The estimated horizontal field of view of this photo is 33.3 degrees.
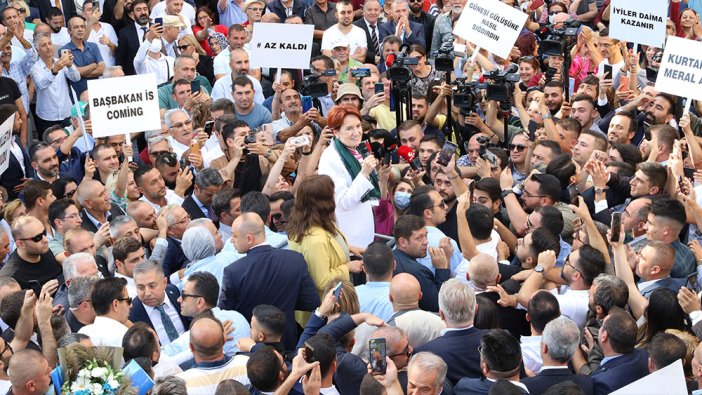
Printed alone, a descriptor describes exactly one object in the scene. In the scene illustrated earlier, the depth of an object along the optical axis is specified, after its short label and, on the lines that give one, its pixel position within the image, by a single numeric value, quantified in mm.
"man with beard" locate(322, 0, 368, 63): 14000
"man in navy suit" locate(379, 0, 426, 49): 14453
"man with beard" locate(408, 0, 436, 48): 15422
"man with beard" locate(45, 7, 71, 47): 14062
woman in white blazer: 9016
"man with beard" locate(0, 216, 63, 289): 8445
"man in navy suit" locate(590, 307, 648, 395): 6414
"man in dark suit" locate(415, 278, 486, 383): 6602
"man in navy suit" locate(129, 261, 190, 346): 7473
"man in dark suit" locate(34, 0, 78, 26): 14859
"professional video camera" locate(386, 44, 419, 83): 11227
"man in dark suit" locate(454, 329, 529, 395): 6164
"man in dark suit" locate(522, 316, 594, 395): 6301
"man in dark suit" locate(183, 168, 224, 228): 9641
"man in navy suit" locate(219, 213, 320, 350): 7609
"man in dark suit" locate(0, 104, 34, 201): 10992
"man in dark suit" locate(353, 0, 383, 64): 14602
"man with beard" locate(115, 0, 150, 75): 14055
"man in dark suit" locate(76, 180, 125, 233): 9414
